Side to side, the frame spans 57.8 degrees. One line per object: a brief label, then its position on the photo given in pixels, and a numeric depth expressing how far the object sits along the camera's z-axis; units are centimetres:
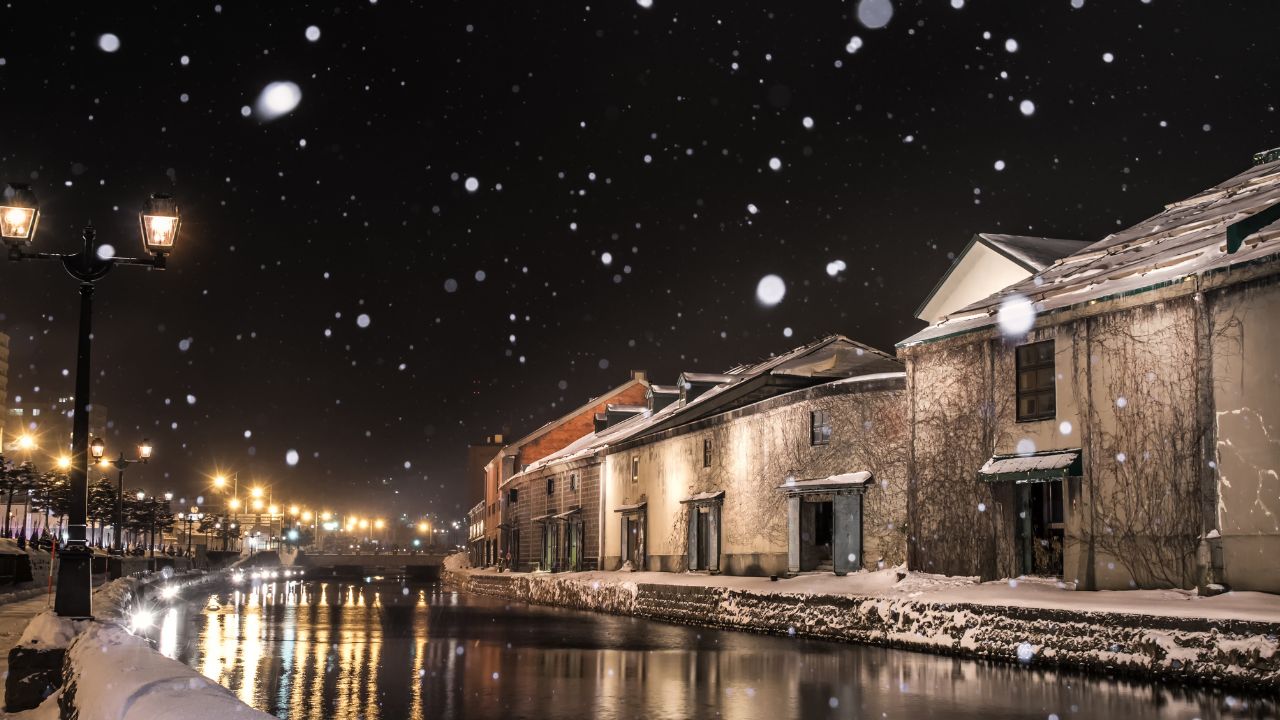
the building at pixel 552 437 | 7050
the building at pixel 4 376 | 16938
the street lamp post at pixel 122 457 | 3284
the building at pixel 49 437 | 17825
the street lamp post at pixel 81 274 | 1345
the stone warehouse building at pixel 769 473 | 2858
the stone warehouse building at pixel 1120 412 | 1817
